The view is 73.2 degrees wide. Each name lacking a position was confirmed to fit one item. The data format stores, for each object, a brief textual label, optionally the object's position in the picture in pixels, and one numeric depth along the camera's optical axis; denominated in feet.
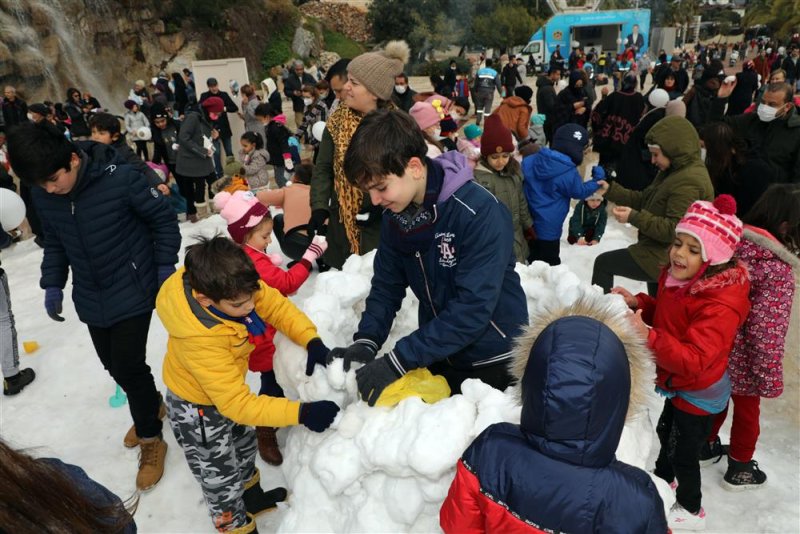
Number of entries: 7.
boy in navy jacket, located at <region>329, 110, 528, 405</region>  6.22
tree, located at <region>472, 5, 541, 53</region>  115.55
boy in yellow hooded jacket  6.77
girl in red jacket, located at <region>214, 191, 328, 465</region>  9.54
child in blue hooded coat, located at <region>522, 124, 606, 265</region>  14.11
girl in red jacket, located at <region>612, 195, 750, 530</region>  7.27
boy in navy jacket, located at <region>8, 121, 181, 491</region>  8.93
